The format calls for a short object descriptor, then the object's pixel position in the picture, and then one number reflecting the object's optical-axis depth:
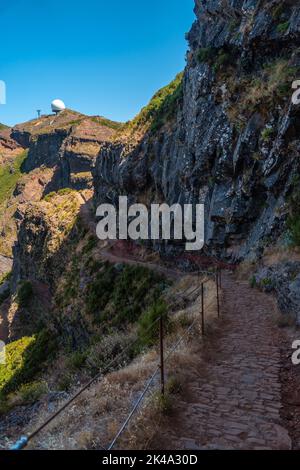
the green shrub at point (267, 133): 18.62
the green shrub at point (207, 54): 27.23
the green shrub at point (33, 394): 14.12
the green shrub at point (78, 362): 18.11
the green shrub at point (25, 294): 53.10
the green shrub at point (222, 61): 25.59
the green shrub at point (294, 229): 13.07
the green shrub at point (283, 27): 19.46
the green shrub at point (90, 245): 43.19
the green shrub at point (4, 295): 72.53
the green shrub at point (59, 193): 74.07
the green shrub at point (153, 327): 10.88
